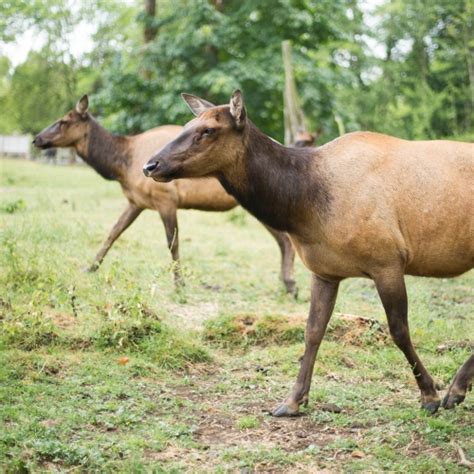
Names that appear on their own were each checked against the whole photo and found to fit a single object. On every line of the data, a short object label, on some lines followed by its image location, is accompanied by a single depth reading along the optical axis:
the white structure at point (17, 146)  51.81
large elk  5.42
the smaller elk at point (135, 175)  10.44
